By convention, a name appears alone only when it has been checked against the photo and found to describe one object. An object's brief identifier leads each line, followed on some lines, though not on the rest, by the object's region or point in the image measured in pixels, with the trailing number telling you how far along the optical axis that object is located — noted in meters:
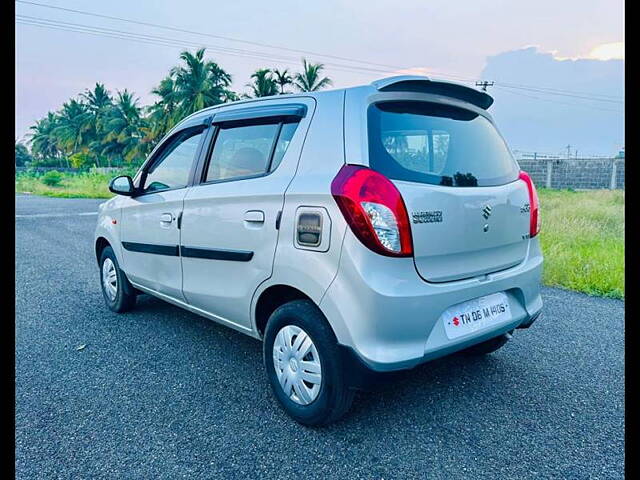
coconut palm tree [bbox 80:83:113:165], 49.78
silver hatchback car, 1.95
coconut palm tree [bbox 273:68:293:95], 30.78
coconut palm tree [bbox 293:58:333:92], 32.62
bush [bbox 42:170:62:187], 33.19
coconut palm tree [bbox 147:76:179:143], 34.44
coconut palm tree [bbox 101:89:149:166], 46.94
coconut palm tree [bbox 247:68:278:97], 30.28
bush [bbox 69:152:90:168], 50.75
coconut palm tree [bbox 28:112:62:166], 63.19
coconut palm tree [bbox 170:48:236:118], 33.78
